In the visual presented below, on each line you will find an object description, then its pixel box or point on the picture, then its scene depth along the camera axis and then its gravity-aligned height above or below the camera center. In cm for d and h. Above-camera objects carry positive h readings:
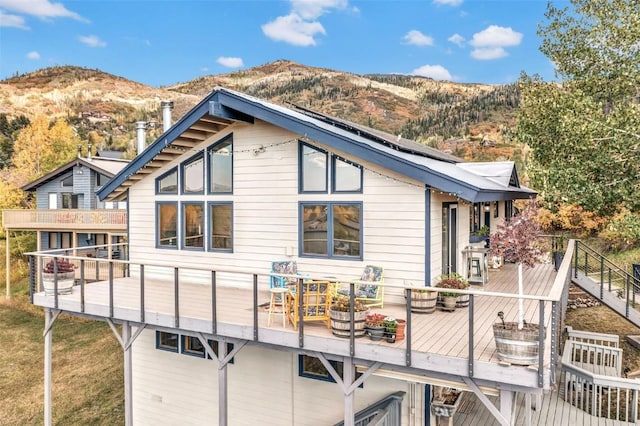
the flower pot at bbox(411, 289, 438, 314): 739 -150
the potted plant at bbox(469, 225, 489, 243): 1113 -69
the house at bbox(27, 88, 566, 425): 662 -102
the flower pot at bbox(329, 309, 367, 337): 634 -159
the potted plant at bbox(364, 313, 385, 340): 627 -161
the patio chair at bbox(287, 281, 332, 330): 670 -142
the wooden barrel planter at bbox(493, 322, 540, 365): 517 -154
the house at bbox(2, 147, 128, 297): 2202 -22
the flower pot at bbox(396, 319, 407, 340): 628 -166
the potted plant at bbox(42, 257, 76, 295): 948 -142
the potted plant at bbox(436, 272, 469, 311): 756 -140
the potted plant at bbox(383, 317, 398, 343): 618 -162
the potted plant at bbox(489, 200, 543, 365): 520 -68
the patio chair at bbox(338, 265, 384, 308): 801 -143
